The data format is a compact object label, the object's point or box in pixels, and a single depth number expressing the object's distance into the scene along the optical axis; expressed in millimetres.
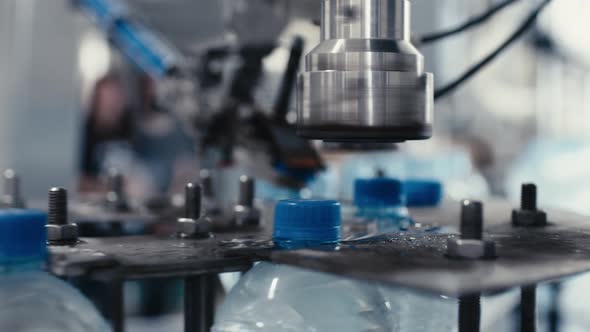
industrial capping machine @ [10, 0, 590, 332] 563
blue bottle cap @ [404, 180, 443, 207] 844
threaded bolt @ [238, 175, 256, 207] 748
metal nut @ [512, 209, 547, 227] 717
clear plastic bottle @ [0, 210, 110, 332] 574
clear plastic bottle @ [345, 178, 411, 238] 740
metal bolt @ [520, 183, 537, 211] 717
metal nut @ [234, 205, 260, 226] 739
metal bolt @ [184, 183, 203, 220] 666
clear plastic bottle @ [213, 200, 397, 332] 645
